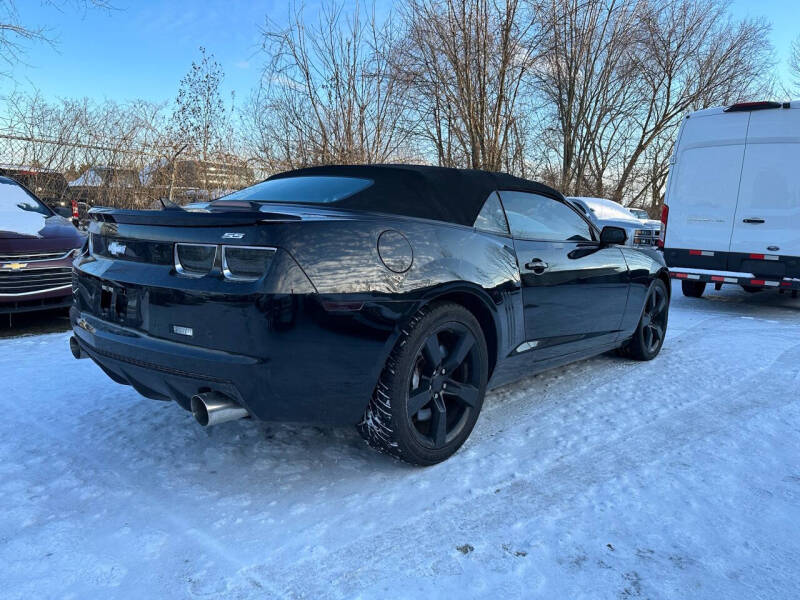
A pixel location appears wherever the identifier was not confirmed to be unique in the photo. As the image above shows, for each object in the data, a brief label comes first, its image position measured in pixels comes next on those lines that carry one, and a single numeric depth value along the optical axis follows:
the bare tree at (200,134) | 10.53
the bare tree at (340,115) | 9.27
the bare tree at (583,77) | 13.92
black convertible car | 2.00
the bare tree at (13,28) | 8.16
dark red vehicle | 4.81
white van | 6.43
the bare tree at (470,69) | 10.69
